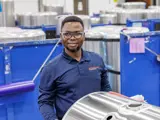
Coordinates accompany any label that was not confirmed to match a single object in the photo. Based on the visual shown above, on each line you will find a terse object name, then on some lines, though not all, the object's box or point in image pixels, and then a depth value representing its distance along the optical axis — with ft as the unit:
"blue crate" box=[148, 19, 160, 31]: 19.16
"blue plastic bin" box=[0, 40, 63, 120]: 9.68
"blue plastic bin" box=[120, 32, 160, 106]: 11.05
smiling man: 6.19
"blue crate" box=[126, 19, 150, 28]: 18.76
